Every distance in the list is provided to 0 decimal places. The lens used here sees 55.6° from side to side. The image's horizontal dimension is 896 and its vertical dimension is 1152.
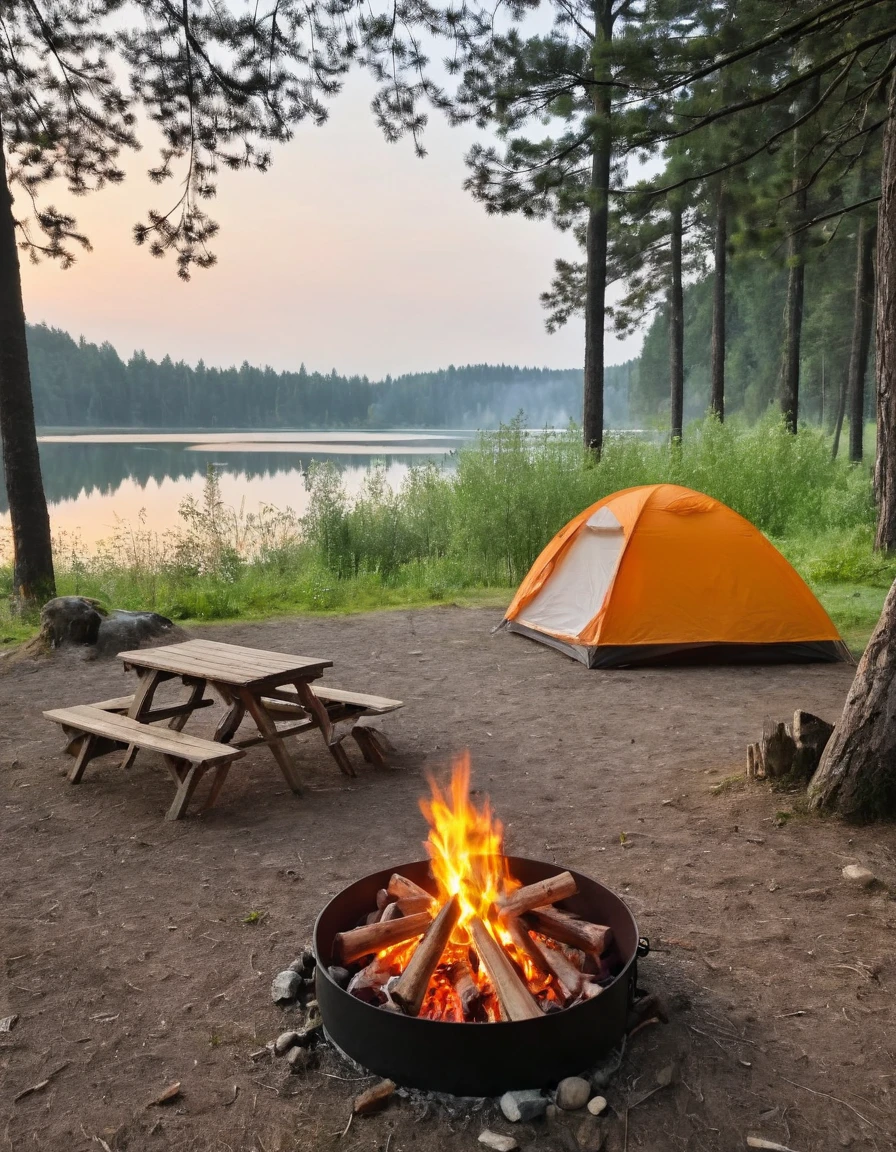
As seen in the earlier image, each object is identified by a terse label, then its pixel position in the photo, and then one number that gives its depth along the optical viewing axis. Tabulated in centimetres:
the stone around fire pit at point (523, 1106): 206
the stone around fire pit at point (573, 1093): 210
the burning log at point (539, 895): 256
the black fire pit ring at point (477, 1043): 207
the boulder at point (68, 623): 768
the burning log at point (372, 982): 233
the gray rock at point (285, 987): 260
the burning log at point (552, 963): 230
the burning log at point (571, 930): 246
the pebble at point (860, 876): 325
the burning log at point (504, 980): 215
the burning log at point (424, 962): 221
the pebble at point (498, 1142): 197
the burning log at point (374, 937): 246
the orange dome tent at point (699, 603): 700
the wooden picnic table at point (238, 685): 429
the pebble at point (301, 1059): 229
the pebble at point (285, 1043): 236
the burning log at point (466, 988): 224
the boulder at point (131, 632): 773
